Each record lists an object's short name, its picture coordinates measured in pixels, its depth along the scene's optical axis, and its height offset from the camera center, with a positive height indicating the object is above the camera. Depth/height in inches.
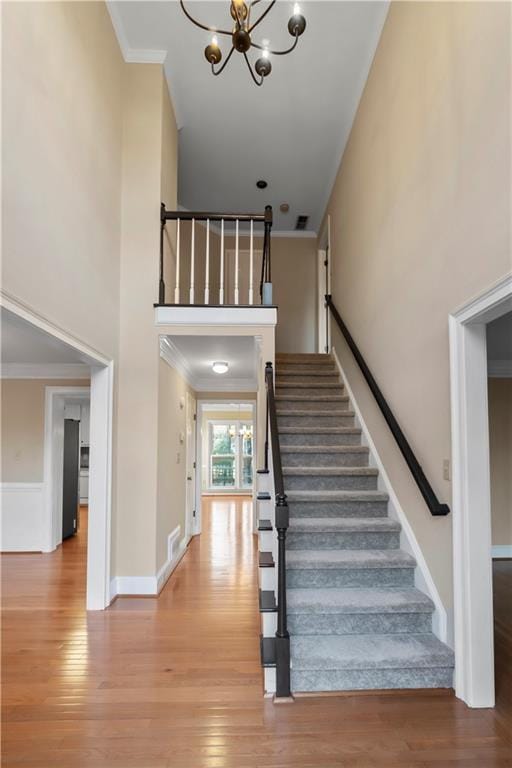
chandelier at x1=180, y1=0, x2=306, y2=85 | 93.2 +86.7
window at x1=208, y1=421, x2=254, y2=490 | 471.5 -41.4
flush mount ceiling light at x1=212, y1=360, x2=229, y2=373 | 210.5 +25.2
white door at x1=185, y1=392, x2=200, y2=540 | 237.0 -29.2
